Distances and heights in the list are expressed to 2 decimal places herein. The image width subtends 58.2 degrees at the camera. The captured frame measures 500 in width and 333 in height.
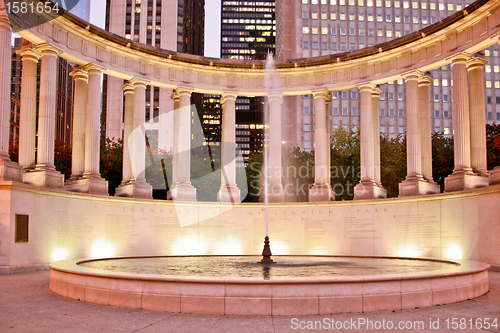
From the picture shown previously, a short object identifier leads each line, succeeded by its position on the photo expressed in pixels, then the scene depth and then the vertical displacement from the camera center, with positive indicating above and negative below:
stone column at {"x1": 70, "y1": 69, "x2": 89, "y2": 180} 51.69 +7.16
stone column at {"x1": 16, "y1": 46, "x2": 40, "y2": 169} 45.06 +6.41
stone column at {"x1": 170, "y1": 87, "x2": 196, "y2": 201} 57.34 +4.19
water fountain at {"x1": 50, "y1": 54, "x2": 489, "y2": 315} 19.94 -5.10
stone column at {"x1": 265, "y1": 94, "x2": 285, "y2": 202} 59.94 +4.02
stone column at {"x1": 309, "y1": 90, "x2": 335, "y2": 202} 58.16 +3.67
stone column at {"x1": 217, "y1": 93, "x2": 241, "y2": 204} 59.00 +3.71
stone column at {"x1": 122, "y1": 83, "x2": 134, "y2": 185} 55.41 +7.03
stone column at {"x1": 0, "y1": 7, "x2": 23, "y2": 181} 40.09 +8.19
